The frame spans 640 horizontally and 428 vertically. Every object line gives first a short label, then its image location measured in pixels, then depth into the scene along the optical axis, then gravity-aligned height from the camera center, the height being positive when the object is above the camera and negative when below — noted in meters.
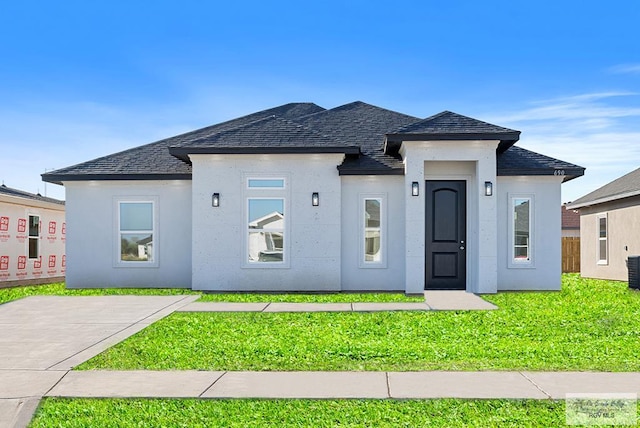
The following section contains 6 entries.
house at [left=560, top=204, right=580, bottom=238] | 40.03 +0.71
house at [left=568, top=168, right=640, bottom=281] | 19.62 +0.30
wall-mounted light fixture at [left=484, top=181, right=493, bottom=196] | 14.07 +1.16
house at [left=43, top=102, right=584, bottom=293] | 14.08 +0.60
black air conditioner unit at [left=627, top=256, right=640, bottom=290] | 16.86 -1.07
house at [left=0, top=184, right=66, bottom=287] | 19.67 -0.19
